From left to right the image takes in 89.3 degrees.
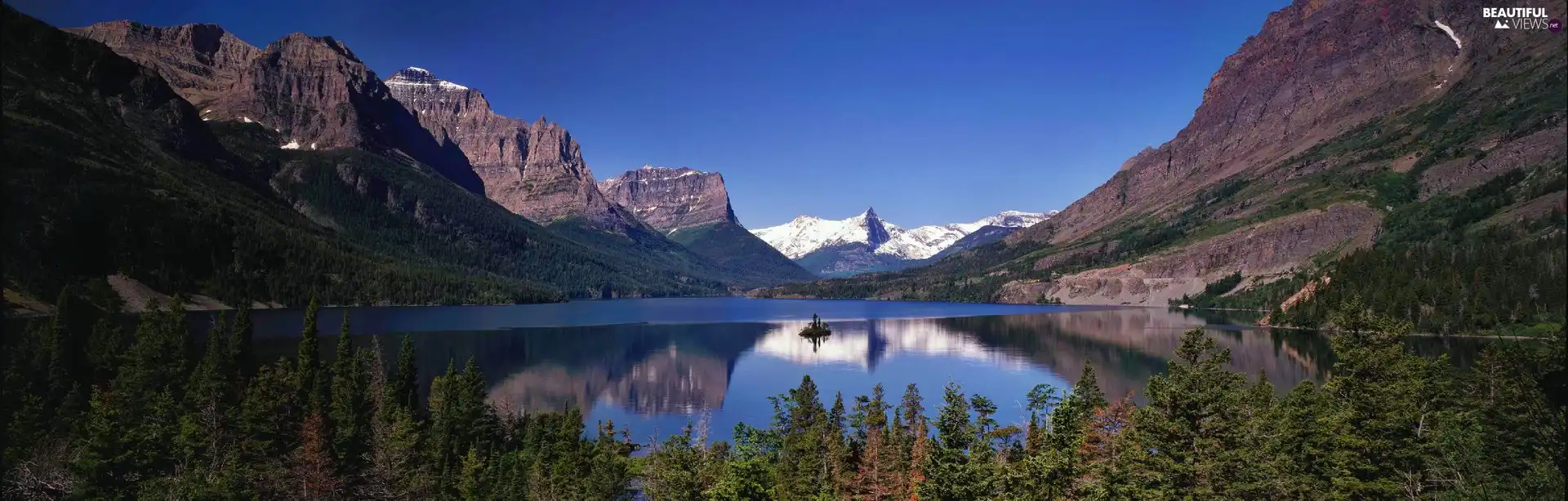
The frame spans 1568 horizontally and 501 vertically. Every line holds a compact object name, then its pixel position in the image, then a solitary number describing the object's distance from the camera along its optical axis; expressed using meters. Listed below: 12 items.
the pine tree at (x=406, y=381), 82.94
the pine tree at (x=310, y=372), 71.88
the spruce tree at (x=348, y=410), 66.31
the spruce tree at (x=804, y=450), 52.63
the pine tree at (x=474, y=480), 60.06
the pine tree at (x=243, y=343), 87.61
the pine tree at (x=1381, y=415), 37.75
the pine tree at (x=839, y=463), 53.56
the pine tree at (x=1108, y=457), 35.41
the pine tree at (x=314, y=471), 55.91
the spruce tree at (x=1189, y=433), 34.88
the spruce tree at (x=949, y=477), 38.09
